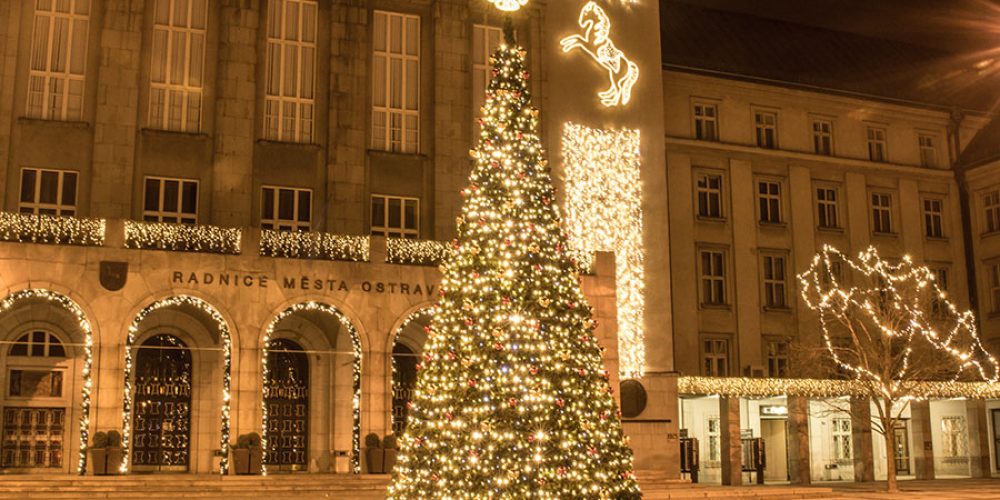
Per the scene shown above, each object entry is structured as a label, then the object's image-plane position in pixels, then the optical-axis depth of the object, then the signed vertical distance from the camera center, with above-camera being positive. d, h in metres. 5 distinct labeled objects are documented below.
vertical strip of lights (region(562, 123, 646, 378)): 38.84 +7.61
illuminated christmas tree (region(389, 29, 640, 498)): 15.05 +0.87
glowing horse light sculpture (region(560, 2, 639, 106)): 39.88 +13.33
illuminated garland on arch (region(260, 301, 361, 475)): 30.51 +2.25
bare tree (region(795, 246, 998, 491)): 35.44 +3.65
